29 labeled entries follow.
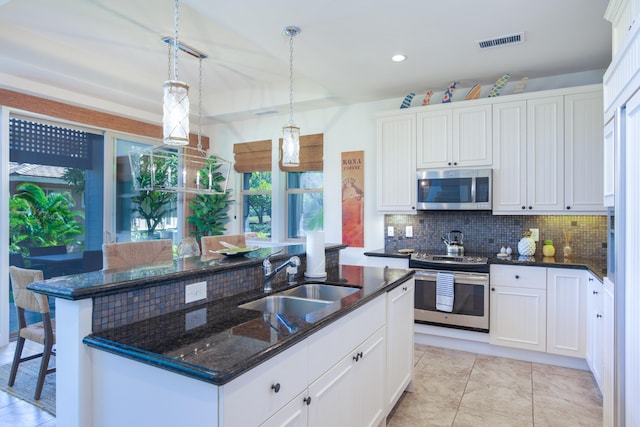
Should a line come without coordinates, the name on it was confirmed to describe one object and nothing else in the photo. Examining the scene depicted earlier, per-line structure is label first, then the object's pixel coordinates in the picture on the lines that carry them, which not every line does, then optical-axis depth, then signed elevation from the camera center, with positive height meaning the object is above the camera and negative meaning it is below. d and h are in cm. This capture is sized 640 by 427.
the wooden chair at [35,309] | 261 -70
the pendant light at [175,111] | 185 +52
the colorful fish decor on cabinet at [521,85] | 365 +126
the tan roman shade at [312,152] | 494 +81
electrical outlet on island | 179 -39
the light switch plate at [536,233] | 378 -21
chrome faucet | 215 -33
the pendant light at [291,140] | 271 +53
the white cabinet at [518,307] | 331 -86
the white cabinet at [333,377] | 119 -68
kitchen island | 114 -46
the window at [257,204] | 548 +13
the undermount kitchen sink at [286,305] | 202 -51
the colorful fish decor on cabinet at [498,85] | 365 +127
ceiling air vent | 286 +136
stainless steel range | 348 -74
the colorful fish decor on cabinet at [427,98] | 405 +125
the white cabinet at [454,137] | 372 +79
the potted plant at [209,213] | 547 +0
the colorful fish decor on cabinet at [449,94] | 392 +126
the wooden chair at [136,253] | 293 -34
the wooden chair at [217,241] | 353 -29
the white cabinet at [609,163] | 207 +30
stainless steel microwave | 368 +24
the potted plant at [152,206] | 494 +9
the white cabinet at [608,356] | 205 -84
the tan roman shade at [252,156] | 541 +84
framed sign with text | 464 +18
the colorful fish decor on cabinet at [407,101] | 414 +125
